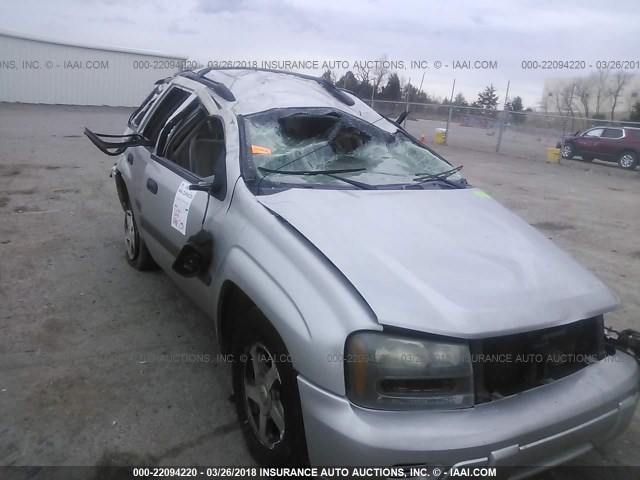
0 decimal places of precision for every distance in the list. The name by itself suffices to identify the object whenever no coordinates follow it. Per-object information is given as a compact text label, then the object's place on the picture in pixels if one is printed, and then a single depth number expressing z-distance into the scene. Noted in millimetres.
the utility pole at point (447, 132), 21062
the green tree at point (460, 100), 29355
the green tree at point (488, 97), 49862
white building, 23625
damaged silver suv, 1860
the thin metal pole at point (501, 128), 19328
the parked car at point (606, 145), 16750
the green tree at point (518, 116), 19781
